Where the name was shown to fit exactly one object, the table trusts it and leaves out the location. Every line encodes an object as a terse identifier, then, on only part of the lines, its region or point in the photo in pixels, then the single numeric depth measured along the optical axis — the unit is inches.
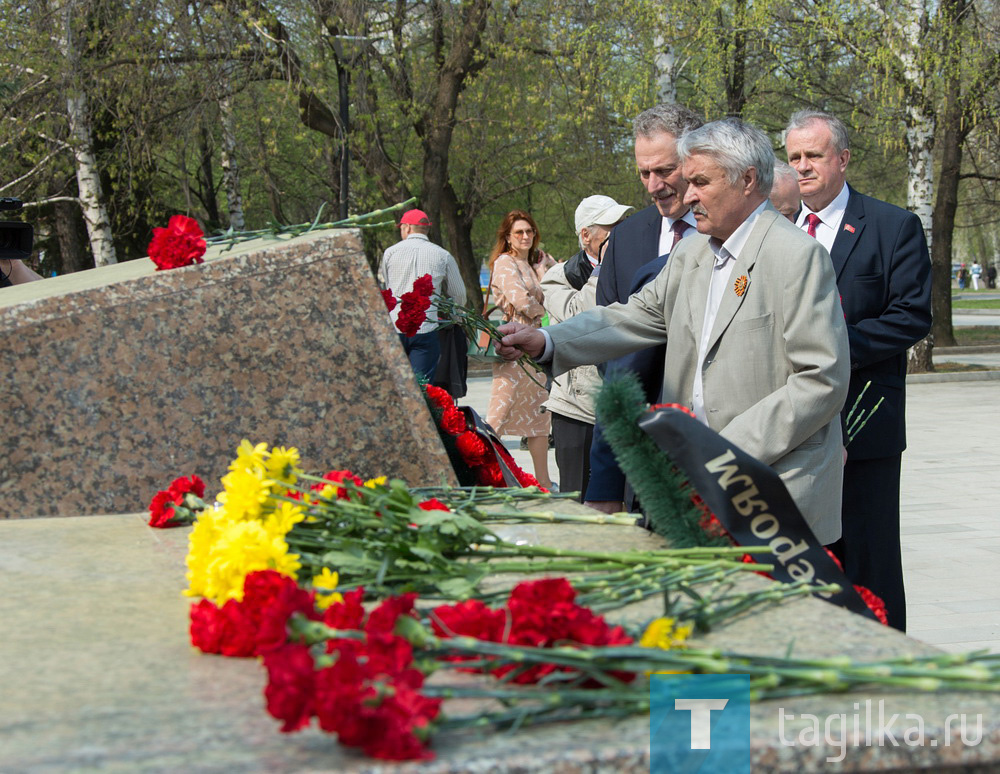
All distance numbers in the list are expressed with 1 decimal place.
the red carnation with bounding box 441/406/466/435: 137.9
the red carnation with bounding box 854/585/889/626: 98.5
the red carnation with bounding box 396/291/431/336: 142.9
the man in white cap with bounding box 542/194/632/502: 195.6
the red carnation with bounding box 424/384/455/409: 142.4
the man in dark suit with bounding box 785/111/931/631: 147.2
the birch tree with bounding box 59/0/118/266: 628.7
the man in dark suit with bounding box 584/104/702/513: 148.0
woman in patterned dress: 303.4
